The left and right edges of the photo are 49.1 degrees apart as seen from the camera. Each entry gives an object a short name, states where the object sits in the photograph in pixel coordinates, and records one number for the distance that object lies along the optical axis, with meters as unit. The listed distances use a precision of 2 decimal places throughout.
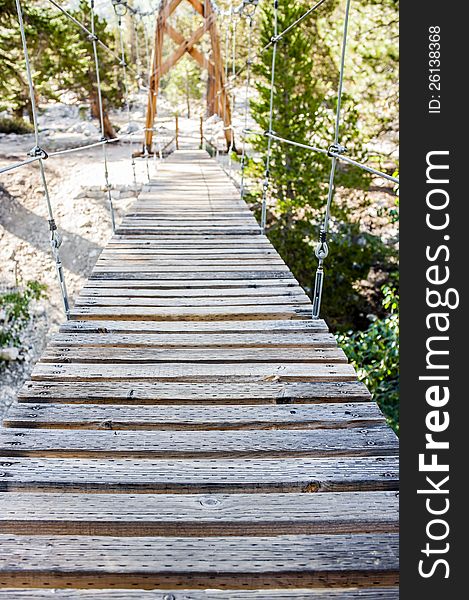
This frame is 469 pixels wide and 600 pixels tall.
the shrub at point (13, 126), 10.73
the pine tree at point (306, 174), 6.05
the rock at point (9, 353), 4.91
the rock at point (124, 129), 12.01
